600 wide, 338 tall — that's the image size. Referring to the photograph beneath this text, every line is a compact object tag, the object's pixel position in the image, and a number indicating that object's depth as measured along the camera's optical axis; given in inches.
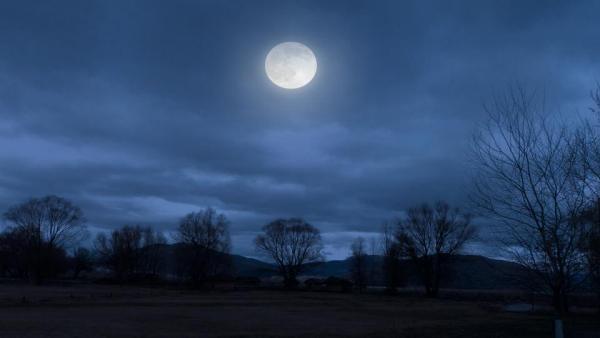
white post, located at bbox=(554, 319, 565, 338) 360.7
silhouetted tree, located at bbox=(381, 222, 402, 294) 3976.4
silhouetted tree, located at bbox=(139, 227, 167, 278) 5428.2
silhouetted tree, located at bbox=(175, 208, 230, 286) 4195.4
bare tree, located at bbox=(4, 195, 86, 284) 4286.4
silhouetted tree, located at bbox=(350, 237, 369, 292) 4648.1
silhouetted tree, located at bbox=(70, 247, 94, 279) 5846.5
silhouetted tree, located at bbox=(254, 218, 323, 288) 4751.5
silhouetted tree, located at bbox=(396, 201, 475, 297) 3681.1
